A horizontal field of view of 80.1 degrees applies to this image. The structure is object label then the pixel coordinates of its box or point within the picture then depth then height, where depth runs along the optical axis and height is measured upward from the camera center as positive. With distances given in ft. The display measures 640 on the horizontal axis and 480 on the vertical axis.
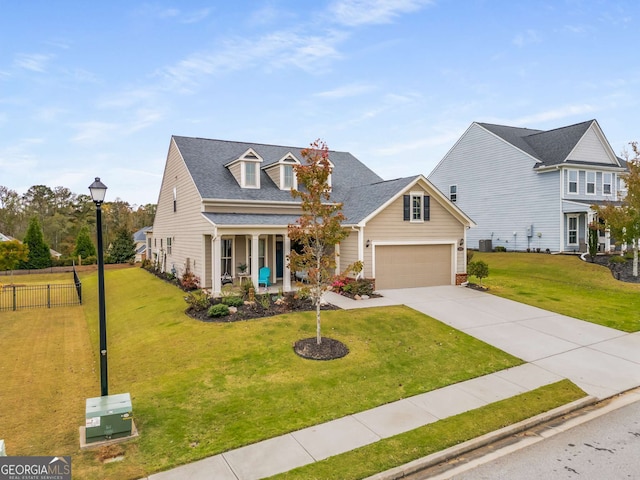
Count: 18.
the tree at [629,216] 68.85 +3.07
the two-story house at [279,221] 59.11 +2.34
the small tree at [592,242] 80.12 -1.97
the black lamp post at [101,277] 23.49 -2.50
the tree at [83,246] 141.59 -2.76
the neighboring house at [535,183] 89.97 +12.95
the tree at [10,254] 75.51 -2.92
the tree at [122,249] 139.54 -3.99
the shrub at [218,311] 43.57 -8.47
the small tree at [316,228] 34.32 +0.71
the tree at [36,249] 126.34 -3.38
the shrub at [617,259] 76.55 -5.44
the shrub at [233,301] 47.11 -8.06
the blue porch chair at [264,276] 60.34 -6.28
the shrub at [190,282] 61.21 -7.20
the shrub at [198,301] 46.80 -8.03
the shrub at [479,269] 61.67 -5.71
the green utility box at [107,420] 20.10 -9.72
